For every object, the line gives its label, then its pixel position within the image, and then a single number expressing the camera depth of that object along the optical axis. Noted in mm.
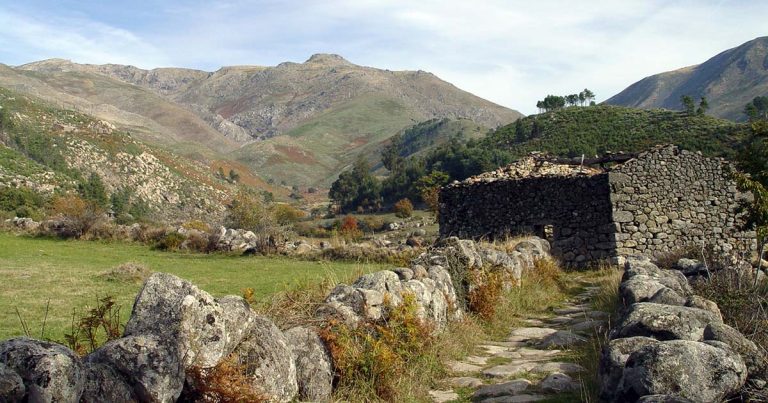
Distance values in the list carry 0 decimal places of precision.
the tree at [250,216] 25641
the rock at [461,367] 7152
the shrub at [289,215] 40622
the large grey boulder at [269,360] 4352
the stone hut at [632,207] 17875
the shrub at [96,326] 4591
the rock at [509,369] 6848
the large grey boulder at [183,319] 3875
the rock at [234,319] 4234
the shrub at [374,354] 5492
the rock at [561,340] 8184
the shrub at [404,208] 46747
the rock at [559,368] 6789
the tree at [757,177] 9805
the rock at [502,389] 6039
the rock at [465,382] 6480
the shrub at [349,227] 33556
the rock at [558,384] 5988
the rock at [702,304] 6547
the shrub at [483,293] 9734
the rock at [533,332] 9195
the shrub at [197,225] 29789
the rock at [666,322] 5434
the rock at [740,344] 4672
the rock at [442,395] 5991
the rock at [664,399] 3704
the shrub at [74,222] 23922
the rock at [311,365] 5008
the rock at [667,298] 6902
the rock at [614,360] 4895
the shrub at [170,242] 22562
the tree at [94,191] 45219
